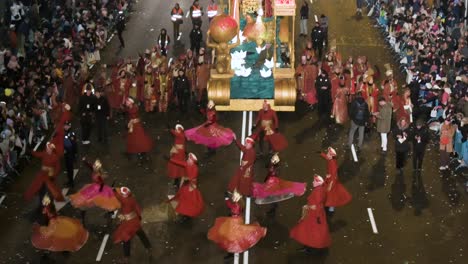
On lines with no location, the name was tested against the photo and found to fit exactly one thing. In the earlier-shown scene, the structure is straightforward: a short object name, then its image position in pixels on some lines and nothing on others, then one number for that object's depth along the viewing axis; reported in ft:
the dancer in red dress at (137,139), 69.97
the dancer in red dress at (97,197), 59.80
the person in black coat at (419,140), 67.05
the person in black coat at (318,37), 93.40
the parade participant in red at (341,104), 75.87
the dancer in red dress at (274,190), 61.87
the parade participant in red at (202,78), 81.66
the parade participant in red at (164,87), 80.59
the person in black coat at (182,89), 78.89
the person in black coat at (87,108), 73.56
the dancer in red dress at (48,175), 60.03
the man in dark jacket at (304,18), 101.86
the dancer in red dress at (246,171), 61.31
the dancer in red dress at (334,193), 58.80
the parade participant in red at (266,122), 68.49
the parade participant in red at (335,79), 78.18
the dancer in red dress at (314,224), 54.54
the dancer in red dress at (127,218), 53.47
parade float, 80.12
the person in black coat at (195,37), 94.53
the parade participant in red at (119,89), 79.46
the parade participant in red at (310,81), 80.59
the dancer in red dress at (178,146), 62.90
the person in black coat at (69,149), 66.00
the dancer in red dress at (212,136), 71.72
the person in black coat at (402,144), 67.72
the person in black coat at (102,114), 73.51
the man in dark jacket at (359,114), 71.15
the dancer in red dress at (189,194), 58.54
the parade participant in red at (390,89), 75.05
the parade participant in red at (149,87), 80.02
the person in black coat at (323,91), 77.87
